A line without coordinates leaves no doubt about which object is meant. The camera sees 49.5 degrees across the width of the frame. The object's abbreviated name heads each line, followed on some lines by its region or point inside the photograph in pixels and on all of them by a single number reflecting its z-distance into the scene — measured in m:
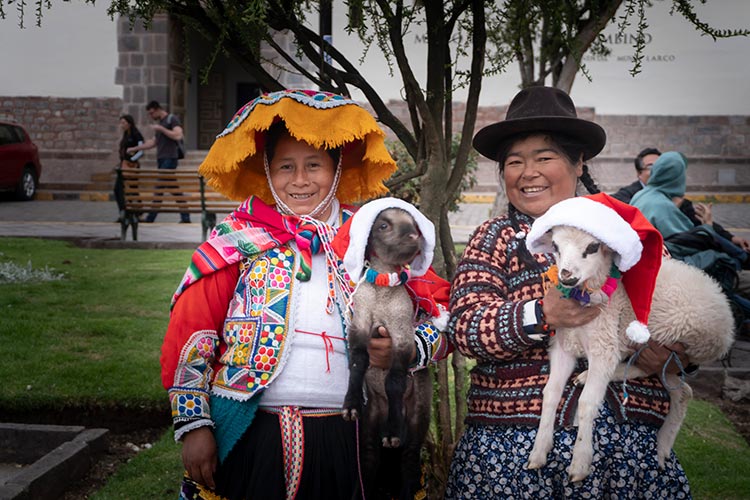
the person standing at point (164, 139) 15.57
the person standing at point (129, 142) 16.16
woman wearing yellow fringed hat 2.48
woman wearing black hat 2.27
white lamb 2.04
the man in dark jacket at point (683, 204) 7.29
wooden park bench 11.59
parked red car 15.70
